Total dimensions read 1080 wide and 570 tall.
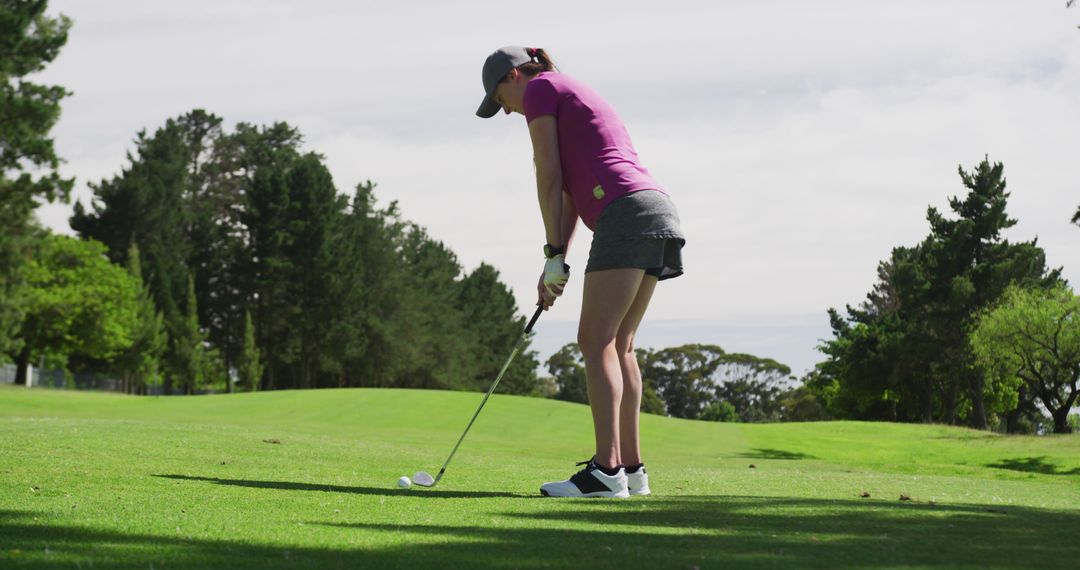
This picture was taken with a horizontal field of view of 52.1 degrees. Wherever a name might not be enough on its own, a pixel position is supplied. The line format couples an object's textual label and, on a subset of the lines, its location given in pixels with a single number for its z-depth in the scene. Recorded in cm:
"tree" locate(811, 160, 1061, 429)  6103
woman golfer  593
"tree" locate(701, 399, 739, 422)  9425
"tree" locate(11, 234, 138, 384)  6066
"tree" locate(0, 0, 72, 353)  4062
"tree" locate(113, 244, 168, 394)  6412
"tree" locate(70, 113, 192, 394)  7125
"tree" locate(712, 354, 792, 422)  10144
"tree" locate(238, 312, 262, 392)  6419
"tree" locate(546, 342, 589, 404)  10875
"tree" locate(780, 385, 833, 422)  9100
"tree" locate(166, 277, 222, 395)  6575
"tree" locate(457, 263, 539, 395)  9119
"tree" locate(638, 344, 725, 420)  10181
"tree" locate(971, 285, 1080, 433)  4556
